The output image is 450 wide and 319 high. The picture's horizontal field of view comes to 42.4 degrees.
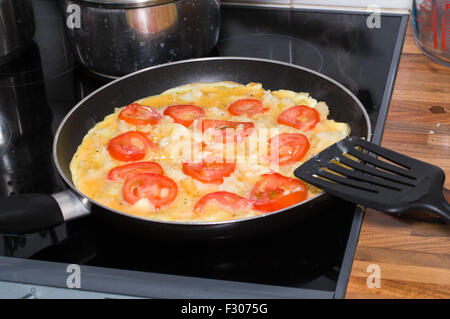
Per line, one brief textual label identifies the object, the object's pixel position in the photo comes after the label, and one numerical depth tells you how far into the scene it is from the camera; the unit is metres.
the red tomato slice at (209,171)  1.12
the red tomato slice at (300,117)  1.26
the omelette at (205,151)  1.07
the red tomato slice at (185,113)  1.30
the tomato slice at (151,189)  1.08
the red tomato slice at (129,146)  1.21
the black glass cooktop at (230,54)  0.99
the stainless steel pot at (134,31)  1.34
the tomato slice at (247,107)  1.32
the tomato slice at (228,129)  1.22
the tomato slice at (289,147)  1.17
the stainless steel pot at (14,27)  1.54
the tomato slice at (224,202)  1.05
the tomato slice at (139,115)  1.29
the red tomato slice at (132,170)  1.15
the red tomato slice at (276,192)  1.05
